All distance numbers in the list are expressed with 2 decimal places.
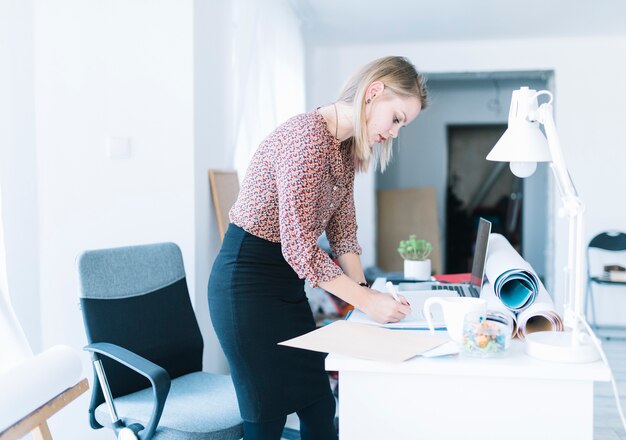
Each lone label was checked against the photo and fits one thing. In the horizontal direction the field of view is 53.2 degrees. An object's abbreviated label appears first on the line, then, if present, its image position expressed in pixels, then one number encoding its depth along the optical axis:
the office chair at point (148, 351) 1.76
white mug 1.42
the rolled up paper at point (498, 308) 1.56
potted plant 2.57
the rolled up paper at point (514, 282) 1.61
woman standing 1.51
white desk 1.30
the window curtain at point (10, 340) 1.54
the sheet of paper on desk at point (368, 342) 1.37
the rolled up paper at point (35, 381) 1.29
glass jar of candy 1.36
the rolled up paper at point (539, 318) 1.52
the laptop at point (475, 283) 2.01
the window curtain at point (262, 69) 3.40
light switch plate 2.67
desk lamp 1.31
